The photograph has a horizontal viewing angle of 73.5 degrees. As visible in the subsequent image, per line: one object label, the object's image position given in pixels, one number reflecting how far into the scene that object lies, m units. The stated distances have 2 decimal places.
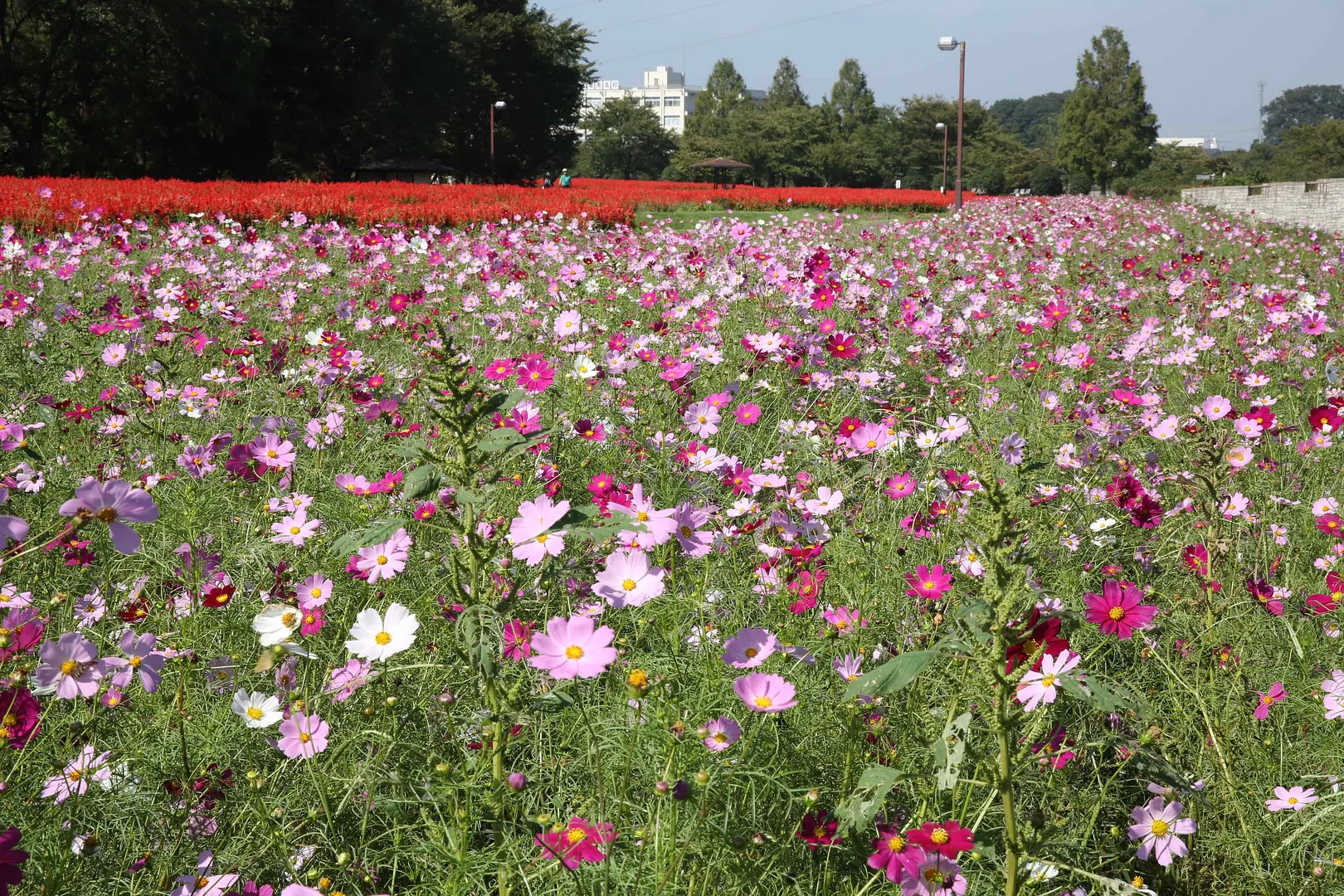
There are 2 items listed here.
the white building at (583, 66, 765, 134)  152.38
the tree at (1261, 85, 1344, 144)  163.12
